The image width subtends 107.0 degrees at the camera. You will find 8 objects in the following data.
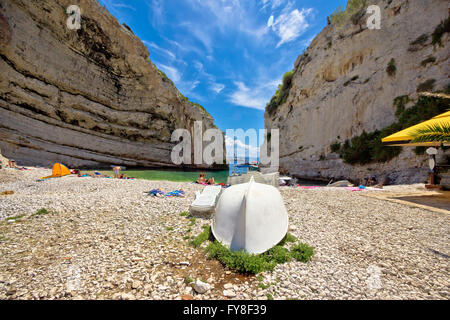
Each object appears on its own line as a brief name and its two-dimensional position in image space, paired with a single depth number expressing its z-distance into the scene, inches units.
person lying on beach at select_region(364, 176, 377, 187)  617.6
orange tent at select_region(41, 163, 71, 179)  601.6
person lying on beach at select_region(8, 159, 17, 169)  660.1
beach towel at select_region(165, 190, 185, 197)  381.3
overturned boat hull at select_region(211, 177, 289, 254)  139.3
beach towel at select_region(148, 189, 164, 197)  372.4
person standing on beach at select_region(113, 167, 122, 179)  732.7
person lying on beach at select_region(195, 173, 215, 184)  667.1
